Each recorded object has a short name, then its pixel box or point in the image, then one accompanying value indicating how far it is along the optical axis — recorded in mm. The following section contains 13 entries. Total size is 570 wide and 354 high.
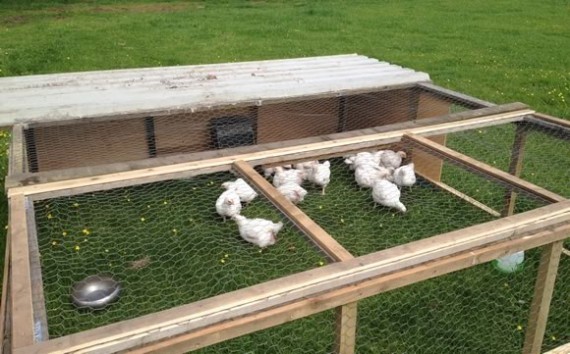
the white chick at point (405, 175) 2975
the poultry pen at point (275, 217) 1284
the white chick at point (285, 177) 2842
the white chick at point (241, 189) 2713
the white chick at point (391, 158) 3129
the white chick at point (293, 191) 2703
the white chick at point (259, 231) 2432
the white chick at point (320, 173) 2873
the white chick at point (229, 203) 2627
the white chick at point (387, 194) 2852
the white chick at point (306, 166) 2918
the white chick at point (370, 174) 3014
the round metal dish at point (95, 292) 2221
